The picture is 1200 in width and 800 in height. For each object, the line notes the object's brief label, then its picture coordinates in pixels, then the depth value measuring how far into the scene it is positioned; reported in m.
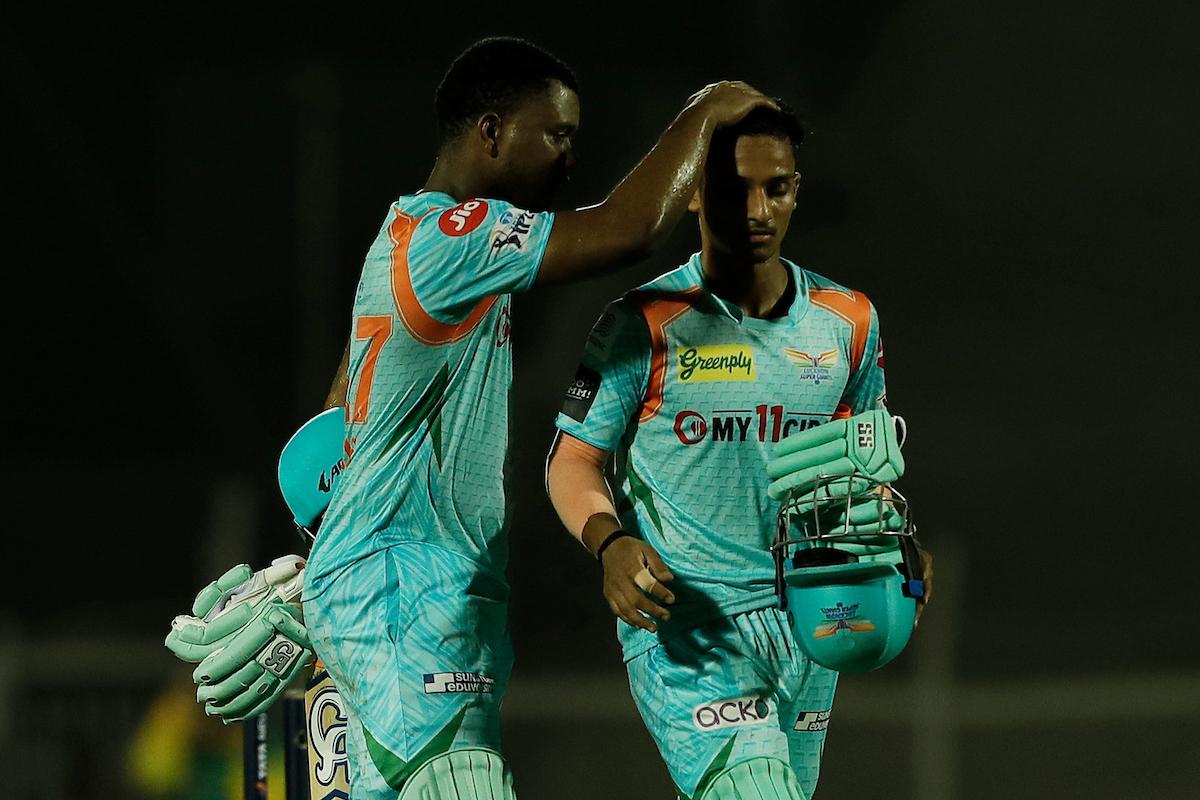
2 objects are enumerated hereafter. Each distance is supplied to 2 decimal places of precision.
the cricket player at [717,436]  24.44
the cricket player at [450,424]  24.07
